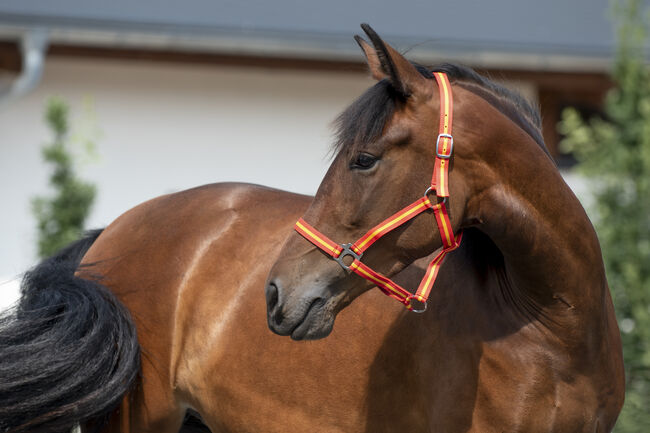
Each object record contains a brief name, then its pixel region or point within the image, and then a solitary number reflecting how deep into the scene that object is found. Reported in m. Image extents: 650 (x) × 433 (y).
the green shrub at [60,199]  13.74
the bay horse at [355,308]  4.67
